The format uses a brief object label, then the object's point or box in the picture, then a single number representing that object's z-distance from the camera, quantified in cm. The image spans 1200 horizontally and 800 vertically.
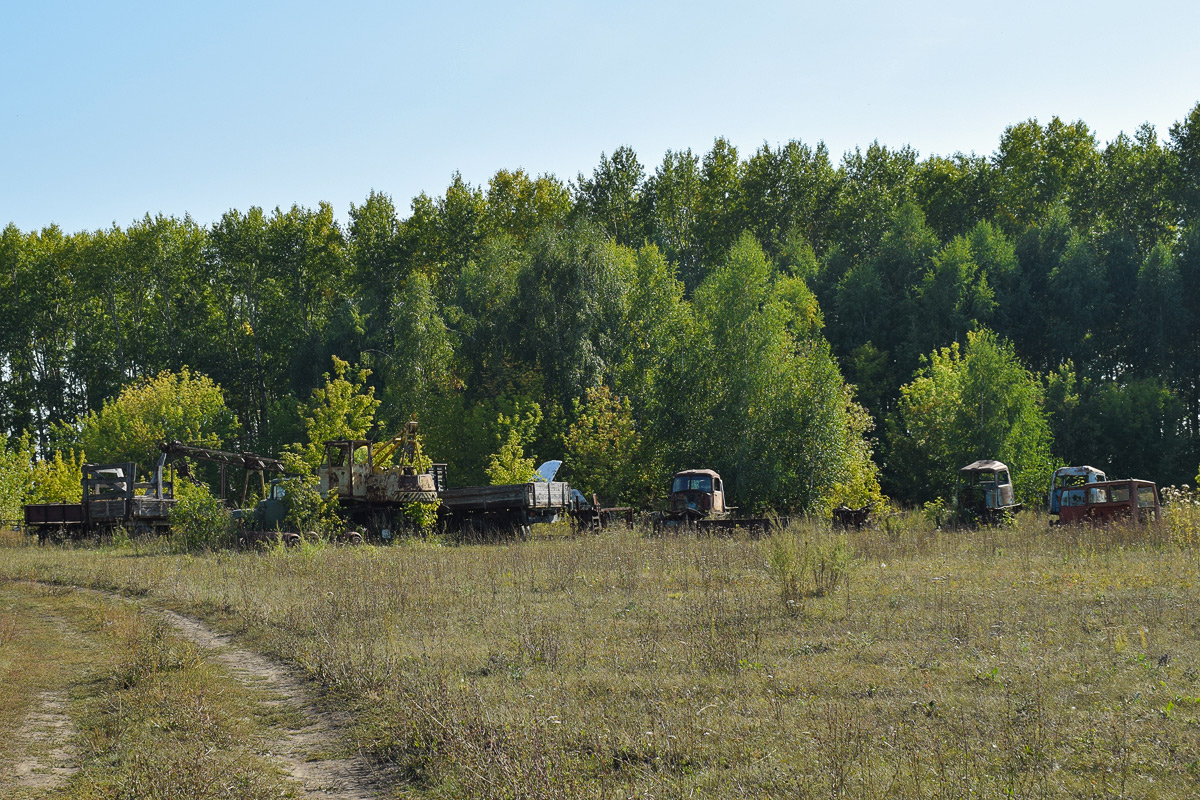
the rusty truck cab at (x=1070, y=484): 3081
